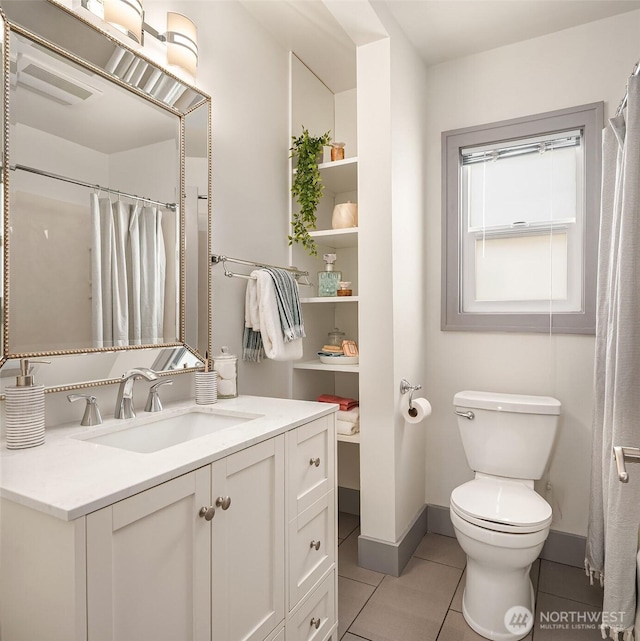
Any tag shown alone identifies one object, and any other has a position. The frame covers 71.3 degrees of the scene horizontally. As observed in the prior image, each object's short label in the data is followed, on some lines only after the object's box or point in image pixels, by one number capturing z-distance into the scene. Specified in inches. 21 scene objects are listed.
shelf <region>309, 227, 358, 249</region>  87.4
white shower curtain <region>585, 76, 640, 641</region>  57.3
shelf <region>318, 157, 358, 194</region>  89.7
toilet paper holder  82.7
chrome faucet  53.8
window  84.2
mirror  46.1
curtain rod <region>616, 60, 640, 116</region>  58.1
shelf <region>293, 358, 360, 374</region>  87.6
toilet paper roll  81.1
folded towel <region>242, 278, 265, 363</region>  75.9
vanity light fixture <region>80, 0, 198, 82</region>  53.4
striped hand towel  75.9
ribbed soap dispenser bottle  41.1
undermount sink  51.1
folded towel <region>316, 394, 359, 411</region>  90.9
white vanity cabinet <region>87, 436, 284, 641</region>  31.7
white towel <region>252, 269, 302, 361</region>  73.9
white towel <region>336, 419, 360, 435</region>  87.7
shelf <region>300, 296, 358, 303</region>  86.9
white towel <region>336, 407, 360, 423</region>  88.0
